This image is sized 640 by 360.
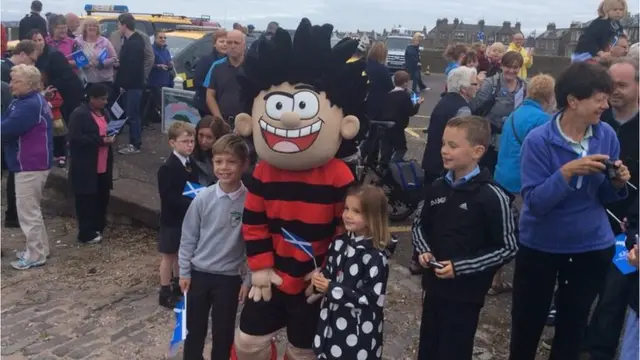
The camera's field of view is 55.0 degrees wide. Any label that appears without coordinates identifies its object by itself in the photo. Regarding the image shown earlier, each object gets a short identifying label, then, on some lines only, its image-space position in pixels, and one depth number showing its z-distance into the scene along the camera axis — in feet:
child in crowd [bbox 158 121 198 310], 14.11
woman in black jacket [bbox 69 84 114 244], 18.69
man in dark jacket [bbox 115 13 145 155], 27.50
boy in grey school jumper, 11.07
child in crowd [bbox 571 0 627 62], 20.65
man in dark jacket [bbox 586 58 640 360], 11.21
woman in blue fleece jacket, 9.87
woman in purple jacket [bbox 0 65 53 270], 17.13
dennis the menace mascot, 10.02
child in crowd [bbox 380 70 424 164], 22.49
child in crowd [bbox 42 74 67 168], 24.67
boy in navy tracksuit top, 9.76
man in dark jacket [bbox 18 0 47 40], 31.27
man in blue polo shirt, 19.15
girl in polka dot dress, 9.50
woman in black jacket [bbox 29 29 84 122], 24.43
